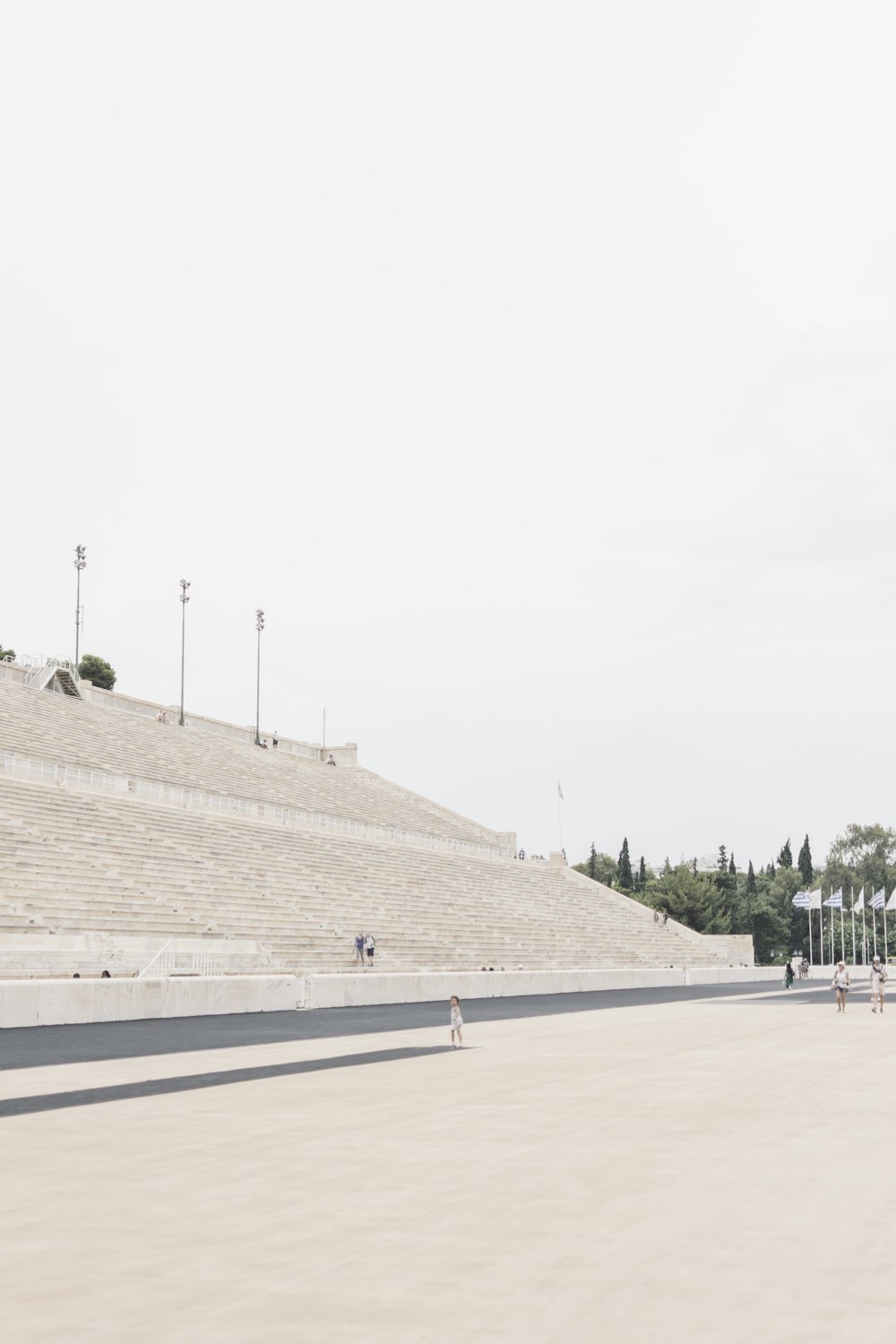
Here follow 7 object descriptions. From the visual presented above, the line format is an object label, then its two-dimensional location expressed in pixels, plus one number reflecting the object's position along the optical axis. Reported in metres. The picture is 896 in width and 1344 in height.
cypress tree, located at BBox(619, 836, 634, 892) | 153.12
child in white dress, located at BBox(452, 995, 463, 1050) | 24.41
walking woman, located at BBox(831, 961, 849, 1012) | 39.00
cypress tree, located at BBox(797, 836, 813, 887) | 175.88
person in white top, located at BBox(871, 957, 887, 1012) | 37.69
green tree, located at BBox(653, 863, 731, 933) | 91.88
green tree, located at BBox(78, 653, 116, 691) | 96.69
